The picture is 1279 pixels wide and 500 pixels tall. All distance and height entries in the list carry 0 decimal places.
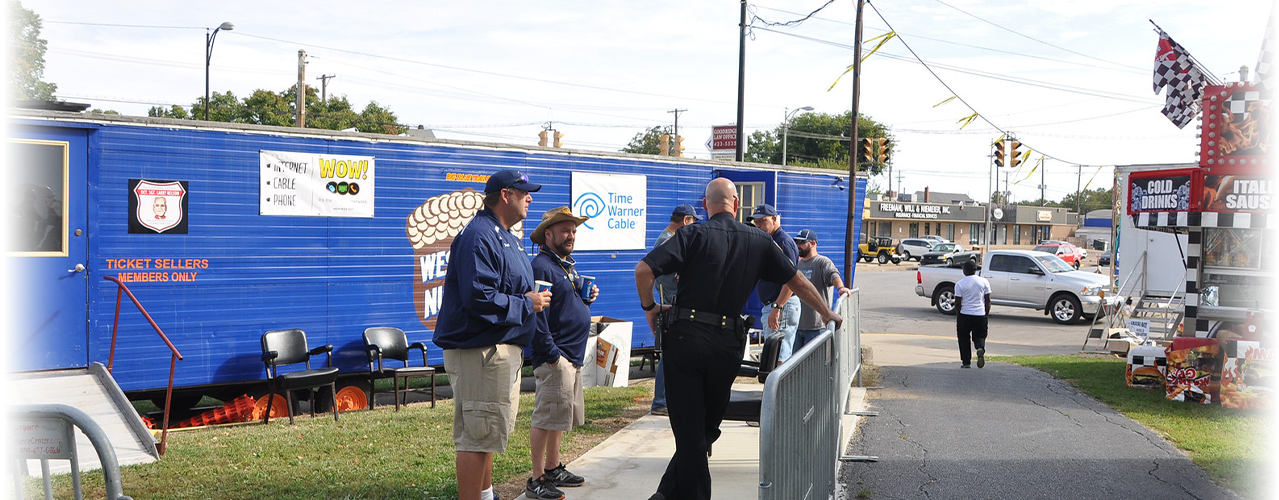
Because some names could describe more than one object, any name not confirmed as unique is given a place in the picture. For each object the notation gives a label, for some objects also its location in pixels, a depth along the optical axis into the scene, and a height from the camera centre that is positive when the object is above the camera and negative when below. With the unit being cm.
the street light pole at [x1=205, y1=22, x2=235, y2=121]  3384 +521
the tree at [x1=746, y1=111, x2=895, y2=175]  7625 +564
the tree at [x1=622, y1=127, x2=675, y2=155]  6008 +388
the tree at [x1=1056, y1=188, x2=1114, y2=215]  13360 +213
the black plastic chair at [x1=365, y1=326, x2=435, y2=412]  957 -159
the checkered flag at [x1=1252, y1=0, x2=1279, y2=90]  1029 +171
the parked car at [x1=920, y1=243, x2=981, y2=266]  4122 -202
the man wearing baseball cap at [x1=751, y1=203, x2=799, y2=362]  741 -44
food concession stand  998 -6
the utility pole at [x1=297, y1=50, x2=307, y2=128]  3111 +386
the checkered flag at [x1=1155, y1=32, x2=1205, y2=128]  1336 +194
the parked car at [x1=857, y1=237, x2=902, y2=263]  5150 -223
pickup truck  2080 -155
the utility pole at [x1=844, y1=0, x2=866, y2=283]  1706 +59
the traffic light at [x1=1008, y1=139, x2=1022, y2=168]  2464 +156
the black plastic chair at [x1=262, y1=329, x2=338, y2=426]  876 -160
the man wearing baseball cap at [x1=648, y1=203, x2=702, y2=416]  772 -68
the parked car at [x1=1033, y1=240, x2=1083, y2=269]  4728 -180
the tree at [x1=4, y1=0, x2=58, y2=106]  4116 +610
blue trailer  780 -41
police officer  477 -57
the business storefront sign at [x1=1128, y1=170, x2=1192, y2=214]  1131 +31
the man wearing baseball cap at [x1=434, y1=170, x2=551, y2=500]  447 -62
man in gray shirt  930 -67
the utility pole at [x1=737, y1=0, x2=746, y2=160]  2277 +284
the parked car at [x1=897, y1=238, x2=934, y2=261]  5322 -209
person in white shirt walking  1307 -137
